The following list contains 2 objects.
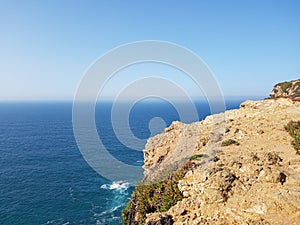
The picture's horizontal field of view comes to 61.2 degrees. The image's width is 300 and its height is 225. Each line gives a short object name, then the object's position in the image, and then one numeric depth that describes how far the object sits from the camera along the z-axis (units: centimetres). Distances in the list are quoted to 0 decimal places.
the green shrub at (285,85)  6631
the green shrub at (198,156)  2477
